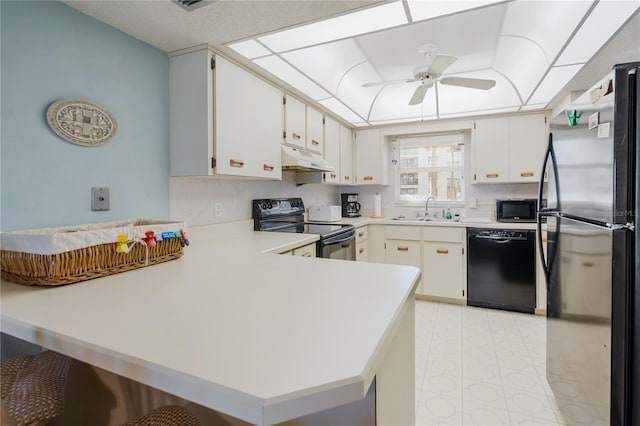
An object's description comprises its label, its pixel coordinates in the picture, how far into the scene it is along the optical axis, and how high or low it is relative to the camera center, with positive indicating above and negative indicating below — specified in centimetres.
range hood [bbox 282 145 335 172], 252 +38
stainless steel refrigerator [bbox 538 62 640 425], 109 -21
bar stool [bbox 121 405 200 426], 82 -56
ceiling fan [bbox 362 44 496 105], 225 +96
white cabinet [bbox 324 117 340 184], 335 +64
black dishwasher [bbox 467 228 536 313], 303 -65
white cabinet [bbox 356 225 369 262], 338 -44
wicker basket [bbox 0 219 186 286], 104 -18
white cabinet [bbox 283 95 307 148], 264 +73
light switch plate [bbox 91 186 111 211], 157 +4
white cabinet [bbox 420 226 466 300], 332 -64
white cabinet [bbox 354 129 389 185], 402 +60
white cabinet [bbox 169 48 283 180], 185 +56
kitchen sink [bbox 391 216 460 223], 381 -19
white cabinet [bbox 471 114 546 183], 328 +59
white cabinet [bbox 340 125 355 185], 375 +60
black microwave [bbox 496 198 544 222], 326 -7
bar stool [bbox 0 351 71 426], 84 -53
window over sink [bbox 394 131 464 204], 399 +48
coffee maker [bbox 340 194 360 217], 428 -2
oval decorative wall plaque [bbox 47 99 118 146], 142 +41
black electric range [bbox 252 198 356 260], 256 -20
